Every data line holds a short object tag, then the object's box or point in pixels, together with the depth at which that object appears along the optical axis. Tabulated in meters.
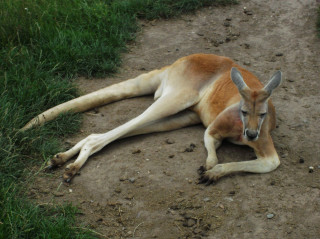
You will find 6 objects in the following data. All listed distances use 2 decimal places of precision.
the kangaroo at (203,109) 4.57
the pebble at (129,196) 4.32
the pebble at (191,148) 4.92
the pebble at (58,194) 4.35
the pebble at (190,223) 4.04
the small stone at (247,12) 7.79
